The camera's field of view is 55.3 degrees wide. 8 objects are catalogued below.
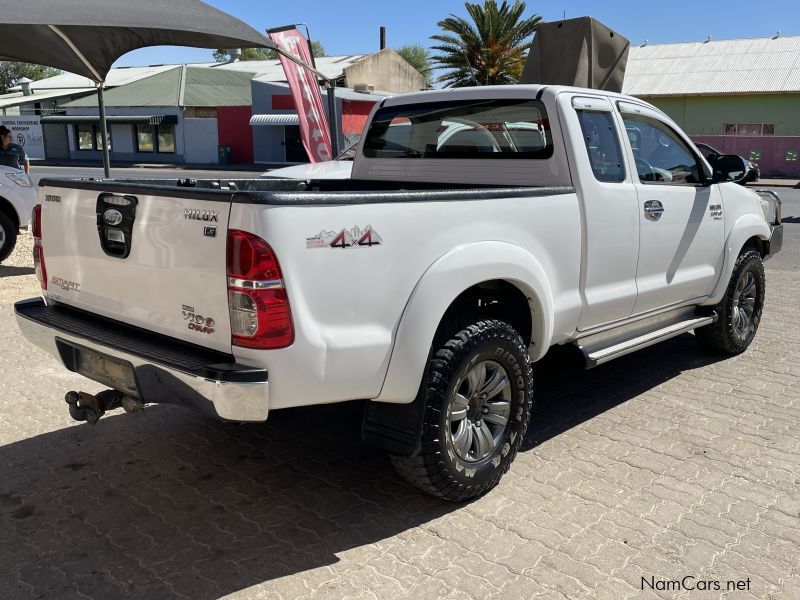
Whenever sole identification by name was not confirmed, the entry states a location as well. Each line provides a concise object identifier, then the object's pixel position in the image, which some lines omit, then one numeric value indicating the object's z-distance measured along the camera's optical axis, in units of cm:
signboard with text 4770
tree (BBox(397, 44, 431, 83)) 7756
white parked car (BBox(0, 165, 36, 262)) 911
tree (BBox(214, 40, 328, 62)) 8414
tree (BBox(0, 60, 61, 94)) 7894
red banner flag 1322
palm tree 3494
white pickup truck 284
